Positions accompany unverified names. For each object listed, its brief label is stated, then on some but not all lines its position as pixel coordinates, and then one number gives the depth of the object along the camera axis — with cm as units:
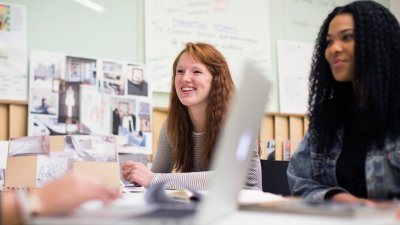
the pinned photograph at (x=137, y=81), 245
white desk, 61
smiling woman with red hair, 203
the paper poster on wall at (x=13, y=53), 215
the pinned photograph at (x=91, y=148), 134
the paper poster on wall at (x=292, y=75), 300
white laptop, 60
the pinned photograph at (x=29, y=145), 132
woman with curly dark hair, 117
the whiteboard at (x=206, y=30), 255
